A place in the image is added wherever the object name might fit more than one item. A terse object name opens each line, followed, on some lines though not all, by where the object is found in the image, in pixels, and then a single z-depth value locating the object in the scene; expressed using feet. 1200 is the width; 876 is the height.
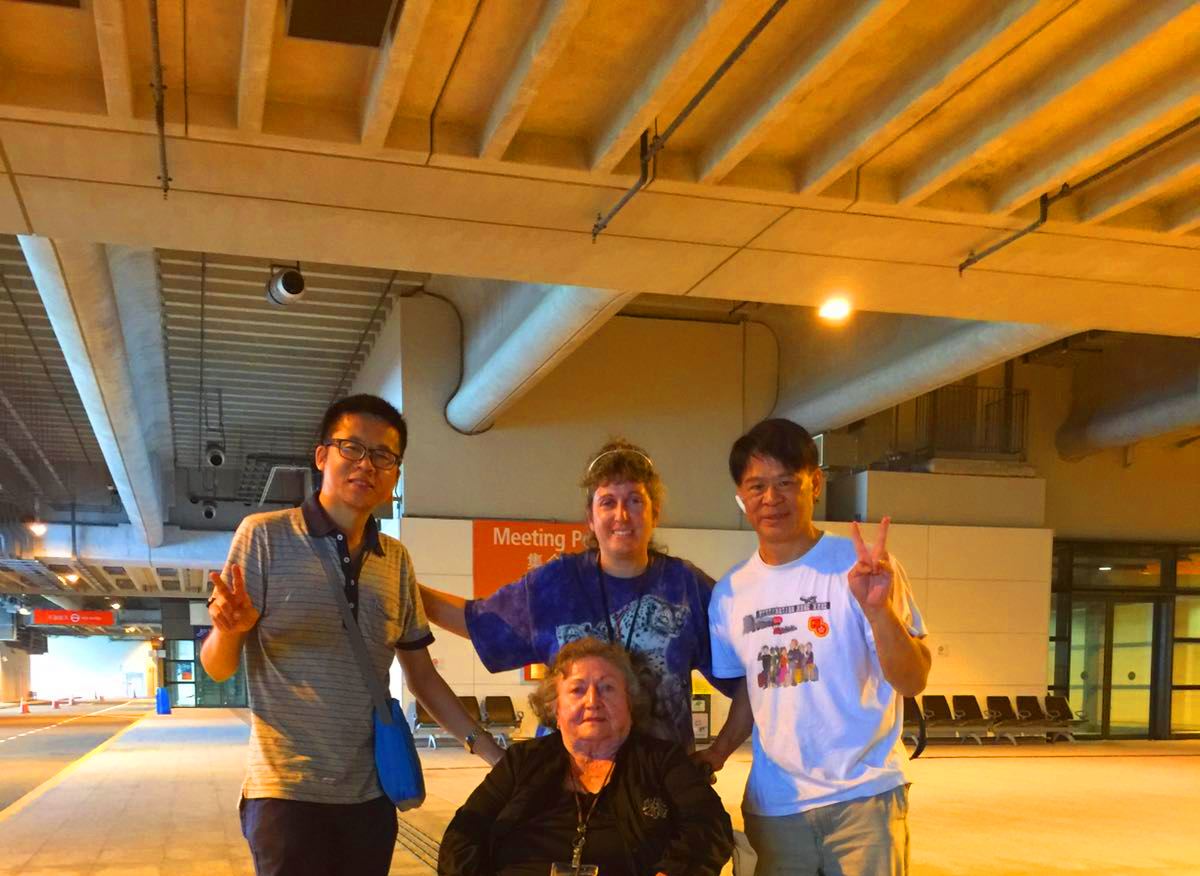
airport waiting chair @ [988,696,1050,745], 43.47
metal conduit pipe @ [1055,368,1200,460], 39.55
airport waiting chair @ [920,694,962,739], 42.52
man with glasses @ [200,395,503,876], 6.40
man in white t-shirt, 6.63
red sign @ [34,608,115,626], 116.37
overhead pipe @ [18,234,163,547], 22.24
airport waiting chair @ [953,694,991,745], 42.91
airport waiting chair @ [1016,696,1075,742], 44.09
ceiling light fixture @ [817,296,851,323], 21.70
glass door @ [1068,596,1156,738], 50.24
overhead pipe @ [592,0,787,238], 13.03
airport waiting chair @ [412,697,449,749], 37.32
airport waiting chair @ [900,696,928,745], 41.80
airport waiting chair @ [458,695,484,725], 36.70
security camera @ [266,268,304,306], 29.99
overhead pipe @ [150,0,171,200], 12.93
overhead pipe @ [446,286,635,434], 24.32
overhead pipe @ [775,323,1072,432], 27.20
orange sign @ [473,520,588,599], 39.78
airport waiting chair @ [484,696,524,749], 37.27
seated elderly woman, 7.06
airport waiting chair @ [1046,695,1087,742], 44.86
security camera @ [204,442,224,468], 52.01
